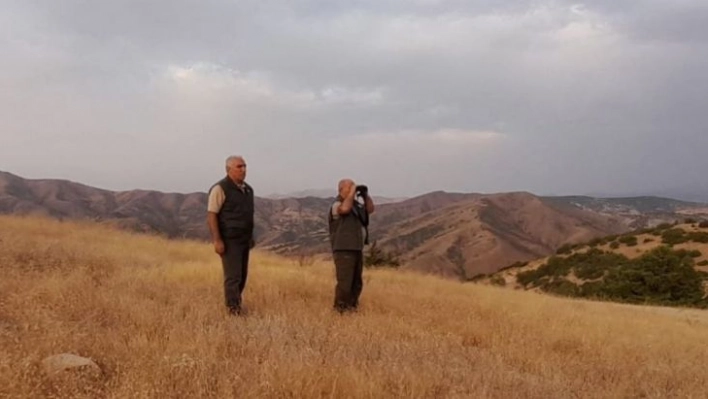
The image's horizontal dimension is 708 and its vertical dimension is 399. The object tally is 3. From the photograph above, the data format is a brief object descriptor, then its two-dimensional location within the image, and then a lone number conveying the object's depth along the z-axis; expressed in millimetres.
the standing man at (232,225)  7410
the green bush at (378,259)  23922
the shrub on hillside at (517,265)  38925
